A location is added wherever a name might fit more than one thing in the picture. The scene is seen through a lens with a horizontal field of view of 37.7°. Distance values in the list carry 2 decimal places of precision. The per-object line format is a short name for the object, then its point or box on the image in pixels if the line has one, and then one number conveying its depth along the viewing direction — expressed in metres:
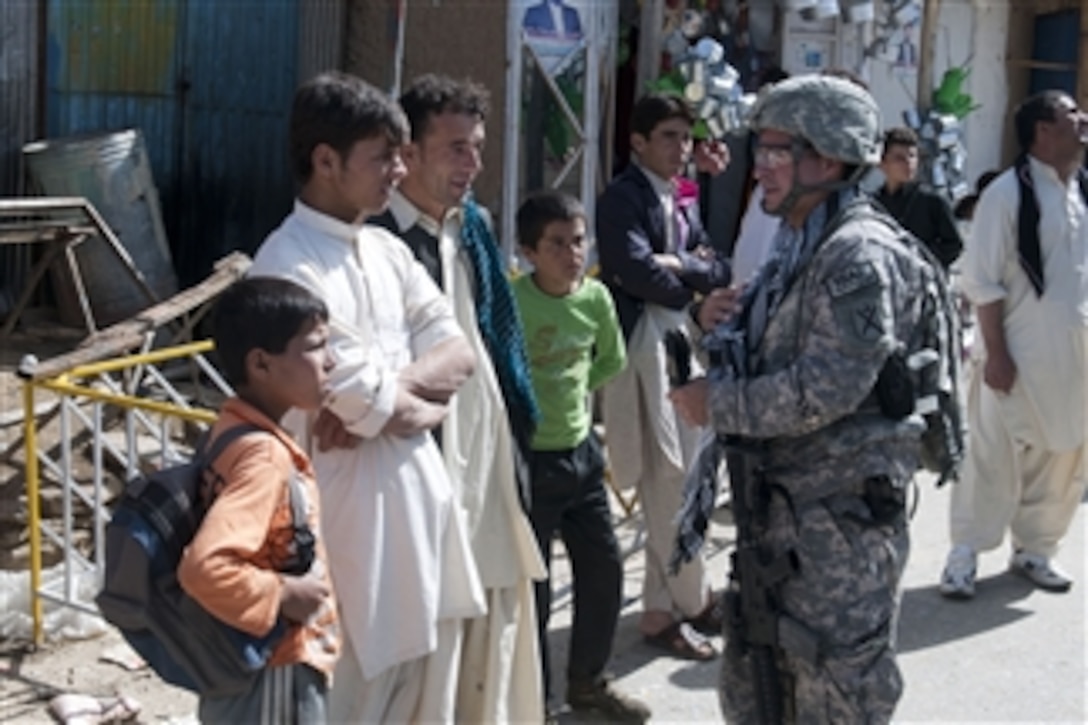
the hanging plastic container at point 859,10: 9.45
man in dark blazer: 5.30
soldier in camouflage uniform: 3.44
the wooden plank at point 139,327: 5.01
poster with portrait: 7.91
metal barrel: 7.68
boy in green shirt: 4.49
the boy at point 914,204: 7.06
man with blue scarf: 3.69
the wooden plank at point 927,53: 10.62
